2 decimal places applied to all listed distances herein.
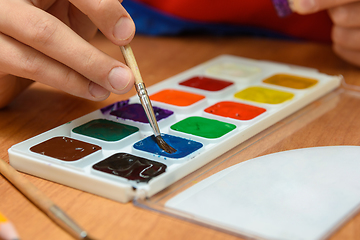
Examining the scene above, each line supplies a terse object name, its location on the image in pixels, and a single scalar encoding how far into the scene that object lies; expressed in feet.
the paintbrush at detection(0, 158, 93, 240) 1.47
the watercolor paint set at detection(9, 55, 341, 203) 1.56
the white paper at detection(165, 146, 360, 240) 1.46
